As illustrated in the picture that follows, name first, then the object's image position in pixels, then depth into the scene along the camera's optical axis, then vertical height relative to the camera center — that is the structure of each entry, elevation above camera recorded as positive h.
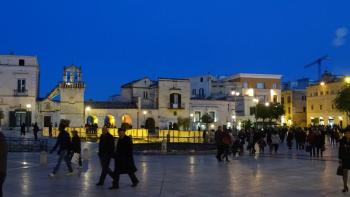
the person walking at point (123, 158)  12.43 -0.80
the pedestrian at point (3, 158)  8.10 -0.53
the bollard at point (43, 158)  19.58 -1.27
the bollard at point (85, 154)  21.25 -1.24
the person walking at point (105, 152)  13.27 -0.71
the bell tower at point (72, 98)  63.84 +3.47
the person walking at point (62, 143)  15.20 -0.54
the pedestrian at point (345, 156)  12.03 -0.71
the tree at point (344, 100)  57.86 +3.00
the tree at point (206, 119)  70.94 +0.93
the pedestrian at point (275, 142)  28.81 -0.93
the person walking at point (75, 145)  16.06 -0.63
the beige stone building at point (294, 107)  89.88 +3.37
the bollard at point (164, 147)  27.33 -1.17
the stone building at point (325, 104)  78.06 +3.65
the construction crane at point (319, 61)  138.62 +17.76
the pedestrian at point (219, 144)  22.45 -0.82
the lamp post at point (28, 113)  58.14 +1.30
